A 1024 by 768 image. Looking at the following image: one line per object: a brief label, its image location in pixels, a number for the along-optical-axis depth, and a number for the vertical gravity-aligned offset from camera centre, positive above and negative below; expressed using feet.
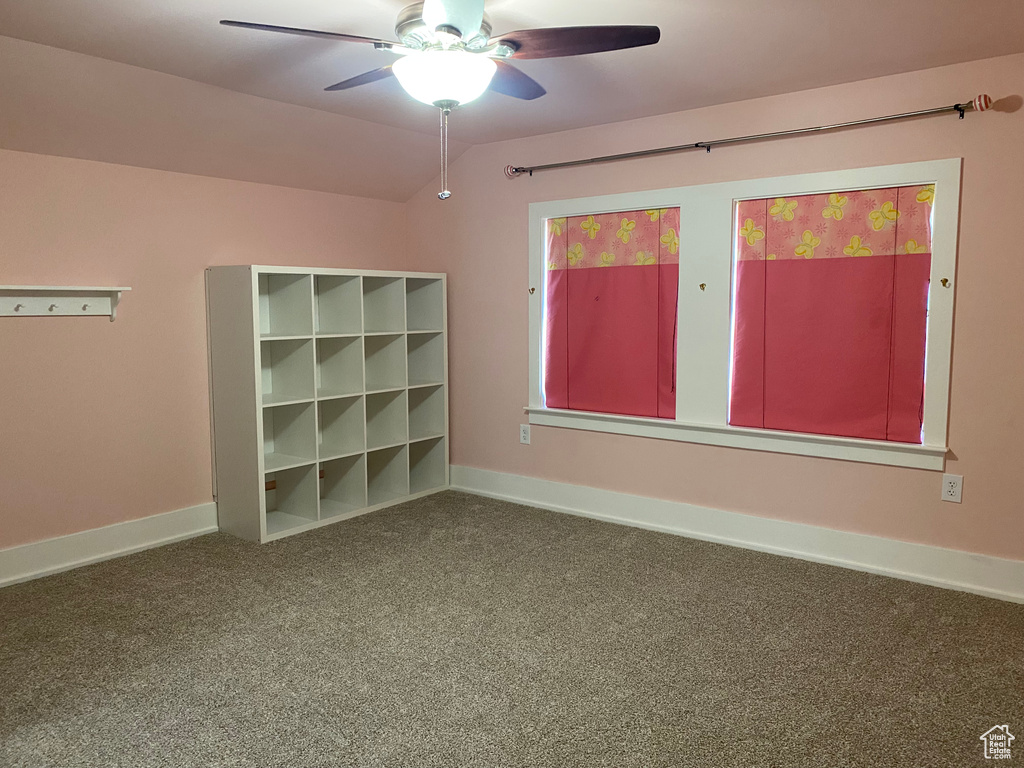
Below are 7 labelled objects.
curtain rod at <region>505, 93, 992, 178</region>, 9.07 +2.66
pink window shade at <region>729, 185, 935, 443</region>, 9.89 -0.02
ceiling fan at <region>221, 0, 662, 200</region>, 6.07 +2.49
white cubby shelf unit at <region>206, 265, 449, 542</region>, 11.64 -1.44
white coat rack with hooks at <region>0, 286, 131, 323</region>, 9.90 +0.20
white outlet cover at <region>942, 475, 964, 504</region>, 9.68 -2.43
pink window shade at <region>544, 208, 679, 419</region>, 12.07 -0.01
